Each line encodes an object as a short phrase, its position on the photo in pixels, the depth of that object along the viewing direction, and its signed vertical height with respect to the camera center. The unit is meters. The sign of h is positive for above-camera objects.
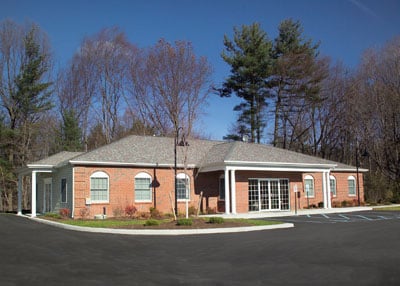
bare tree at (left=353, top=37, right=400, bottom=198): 44.41 +7.40
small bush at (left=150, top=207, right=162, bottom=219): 25.10 -1.78
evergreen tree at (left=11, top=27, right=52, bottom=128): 41.38 +9.51
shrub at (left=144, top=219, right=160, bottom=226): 19.16 -1.76
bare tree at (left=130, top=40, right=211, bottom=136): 26.39 +6.93
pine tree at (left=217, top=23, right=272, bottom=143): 45.34 +11.49
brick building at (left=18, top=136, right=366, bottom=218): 26.22 +0.33
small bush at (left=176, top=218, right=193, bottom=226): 18.88 -1.72
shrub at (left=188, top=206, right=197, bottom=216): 27.23 -1.79
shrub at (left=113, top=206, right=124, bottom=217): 26.15 -1.71
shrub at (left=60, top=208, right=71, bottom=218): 25.41 -1.67
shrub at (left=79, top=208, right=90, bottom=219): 25.15 -1.67
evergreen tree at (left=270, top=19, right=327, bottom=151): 45.94 +10.93
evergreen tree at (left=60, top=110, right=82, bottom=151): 44.28 +5.34
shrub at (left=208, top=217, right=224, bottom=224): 19.69 -1.73
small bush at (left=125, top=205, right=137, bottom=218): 25.89 -1.65
